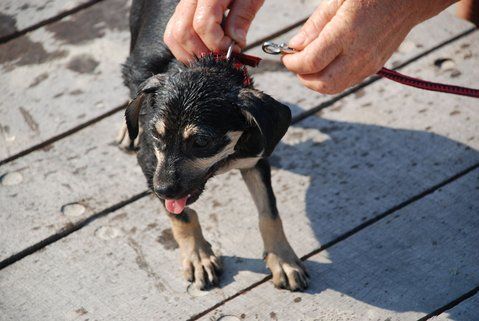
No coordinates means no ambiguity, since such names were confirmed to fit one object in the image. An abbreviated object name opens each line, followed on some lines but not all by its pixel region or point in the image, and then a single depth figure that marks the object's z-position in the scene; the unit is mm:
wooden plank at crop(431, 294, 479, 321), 2896
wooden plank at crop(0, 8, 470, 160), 3969
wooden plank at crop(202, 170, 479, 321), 2994
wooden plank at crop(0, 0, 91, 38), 4574
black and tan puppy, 2738
